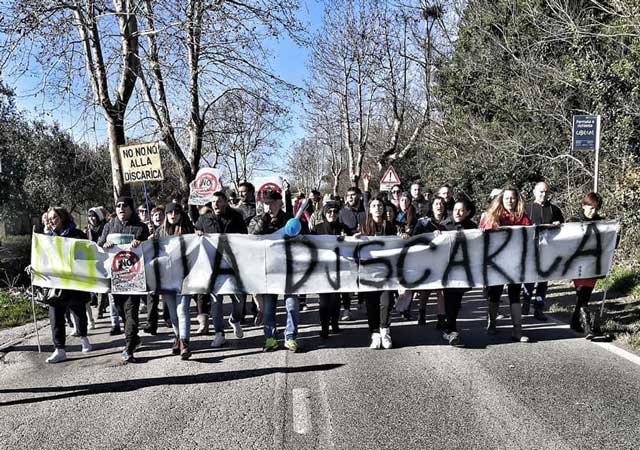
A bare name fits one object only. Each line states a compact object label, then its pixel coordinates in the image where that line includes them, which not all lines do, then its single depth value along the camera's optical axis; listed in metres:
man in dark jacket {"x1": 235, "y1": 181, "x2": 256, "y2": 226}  9.04
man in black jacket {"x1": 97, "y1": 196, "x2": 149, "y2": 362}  5.87
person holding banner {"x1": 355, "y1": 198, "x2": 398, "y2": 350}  6.04
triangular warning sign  15.94
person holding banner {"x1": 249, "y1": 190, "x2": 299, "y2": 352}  6.04
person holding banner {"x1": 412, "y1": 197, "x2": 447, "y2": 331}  6.47
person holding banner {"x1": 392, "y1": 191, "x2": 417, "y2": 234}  7.00
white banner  6.14
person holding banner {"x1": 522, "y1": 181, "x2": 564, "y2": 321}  7.25
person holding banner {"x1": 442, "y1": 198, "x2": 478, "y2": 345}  6.10
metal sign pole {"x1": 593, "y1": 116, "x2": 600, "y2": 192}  7.87
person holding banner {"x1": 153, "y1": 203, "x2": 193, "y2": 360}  5.84
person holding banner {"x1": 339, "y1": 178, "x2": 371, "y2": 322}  7.82
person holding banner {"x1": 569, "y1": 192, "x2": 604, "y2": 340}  6.12
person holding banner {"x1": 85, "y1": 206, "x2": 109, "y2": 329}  8.06
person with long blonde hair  6.40
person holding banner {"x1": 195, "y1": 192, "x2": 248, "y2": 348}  6.41
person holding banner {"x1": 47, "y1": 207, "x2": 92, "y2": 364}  6.08
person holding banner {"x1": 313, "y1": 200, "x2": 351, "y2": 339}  6.53
